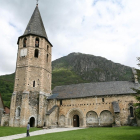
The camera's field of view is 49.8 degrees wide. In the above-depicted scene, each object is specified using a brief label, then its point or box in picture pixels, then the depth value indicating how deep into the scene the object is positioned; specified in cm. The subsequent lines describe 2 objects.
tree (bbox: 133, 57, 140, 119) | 1232
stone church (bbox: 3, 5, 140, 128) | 2588
